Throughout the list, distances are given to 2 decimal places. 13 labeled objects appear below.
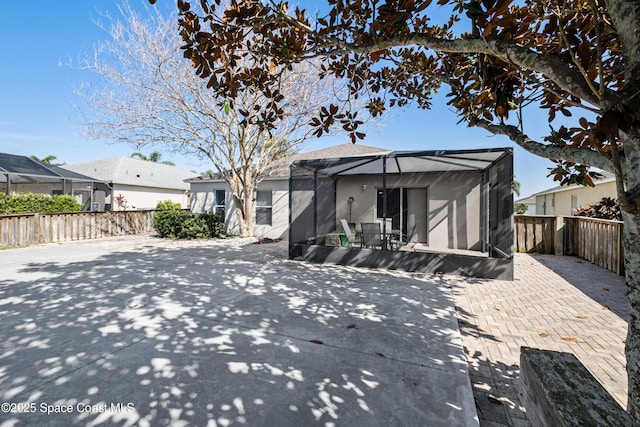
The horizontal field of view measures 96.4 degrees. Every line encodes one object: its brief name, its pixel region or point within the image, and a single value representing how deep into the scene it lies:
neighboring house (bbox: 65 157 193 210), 19.78
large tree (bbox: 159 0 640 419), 1.21
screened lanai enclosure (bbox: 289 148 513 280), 6.50
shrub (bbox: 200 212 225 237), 12.73
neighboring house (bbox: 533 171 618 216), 13.23
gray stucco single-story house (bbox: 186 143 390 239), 12.96
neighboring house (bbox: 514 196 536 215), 33.74
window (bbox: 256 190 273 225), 13.31
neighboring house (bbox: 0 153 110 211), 13.52
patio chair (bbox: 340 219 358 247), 8.91
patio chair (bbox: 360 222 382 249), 8.19
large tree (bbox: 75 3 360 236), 9.53
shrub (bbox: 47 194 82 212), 13.30
